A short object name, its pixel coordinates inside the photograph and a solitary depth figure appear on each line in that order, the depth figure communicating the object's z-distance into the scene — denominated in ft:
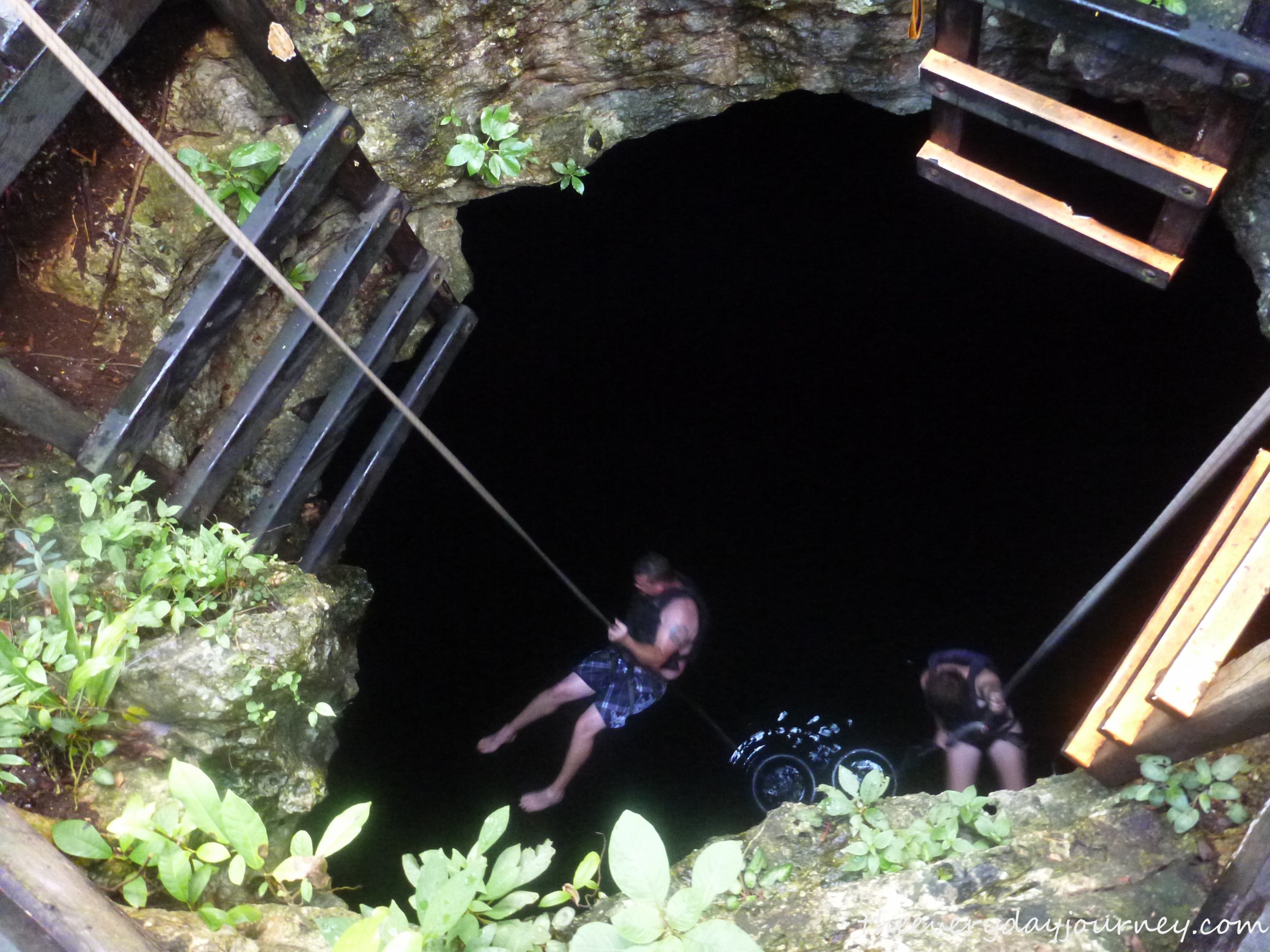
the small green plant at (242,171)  9.80
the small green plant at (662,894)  5.39
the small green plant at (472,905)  5.90
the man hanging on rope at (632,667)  13.24
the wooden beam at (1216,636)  6.66
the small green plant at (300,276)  10.89
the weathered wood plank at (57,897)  4.67
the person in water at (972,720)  12.01
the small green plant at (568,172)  13.64
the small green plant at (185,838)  6.33
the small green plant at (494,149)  12.00
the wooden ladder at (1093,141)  8.32
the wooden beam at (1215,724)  6.17
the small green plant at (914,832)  7.54
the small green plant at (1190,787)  7.01
